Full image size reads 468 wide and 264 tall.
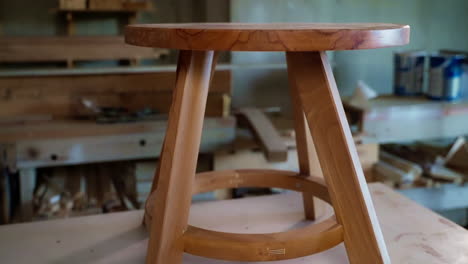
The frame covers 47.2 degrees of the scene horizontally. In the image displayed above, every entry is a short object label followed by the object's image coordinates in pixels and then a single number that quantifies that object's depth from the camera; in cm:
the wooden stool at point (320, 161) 93
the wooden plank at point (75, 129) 189
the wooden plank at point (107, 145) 191
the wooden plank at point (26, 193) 196
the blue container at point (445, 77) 232
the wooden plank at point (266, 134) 185
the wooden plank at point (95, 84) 210
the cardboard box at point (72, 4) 236
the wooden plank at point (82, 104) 210
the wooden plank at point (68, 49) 218
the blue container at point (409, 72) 244
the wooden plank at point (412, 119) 225
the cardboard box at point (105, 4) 239
